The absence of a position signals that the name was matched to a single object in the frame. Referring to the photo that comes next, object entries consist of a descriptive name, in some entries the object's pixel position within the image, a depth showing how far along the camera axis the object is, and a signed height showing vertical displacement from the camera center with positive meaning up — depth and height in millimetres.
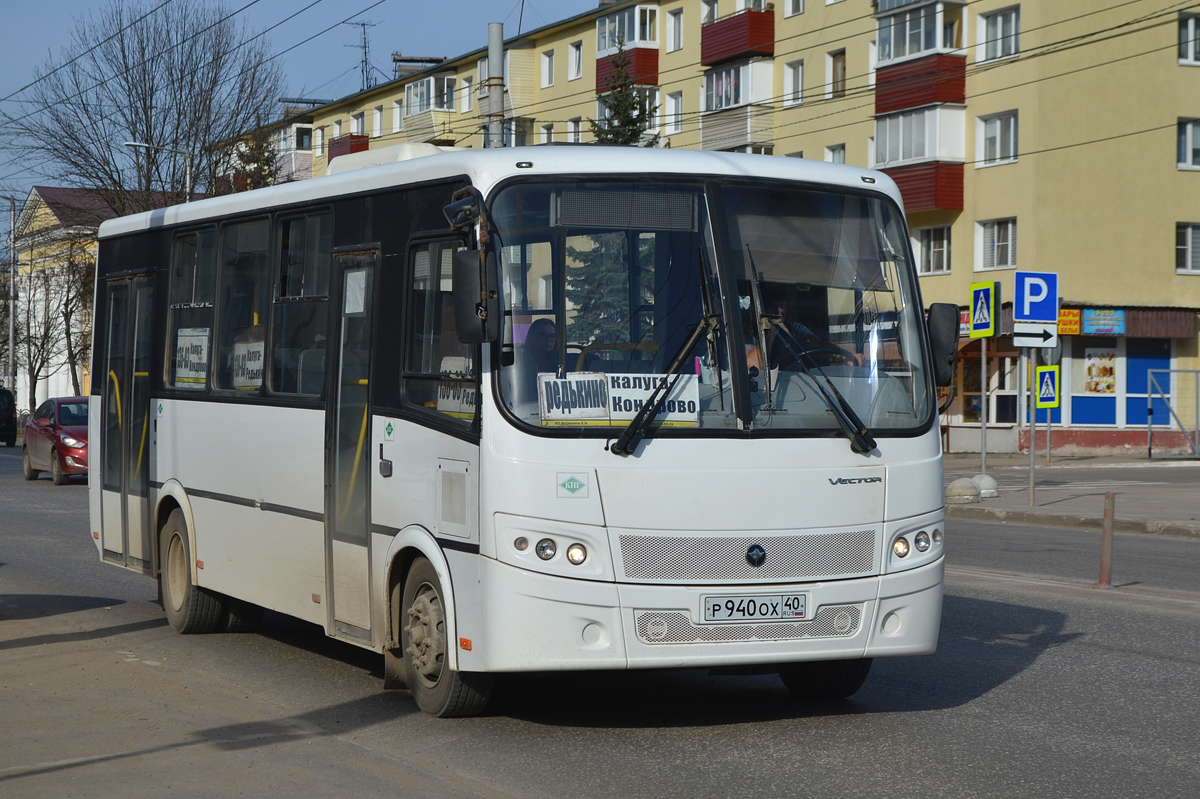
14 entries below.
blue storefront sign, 41531 +1687
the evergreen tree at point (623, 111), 43906 +7730
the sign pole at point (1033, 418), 21517 -465
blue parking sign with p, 20656 +1153
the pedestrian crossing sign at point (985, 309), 23375 +1137
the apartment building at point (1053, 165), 41875 +6063
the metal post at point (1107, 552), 13234 -1425
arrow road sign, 20766 +677
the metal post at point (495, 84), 20328 +3994
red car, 28703 -1170
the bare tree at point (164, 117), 47156 +7981
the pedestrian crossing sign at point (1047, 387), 23594 -32
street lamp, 44406 +6034
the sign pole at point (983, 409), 23966 -390
